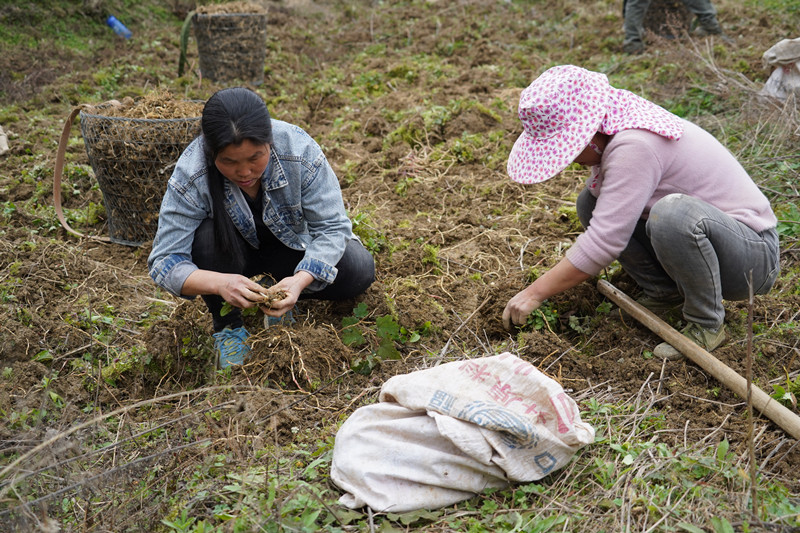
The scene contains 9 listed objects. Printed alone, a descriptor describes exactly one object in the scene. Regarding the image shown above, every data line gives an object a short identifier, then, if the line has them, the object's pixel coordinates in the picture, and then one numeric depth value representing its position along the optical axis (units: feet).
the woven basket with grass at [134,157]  11.62
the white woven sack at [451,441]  6.12
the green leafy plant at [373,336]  8.52
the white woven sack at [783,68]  13.66
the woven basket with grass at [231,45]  20.49
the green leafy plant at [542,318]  8.77
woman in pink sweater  7.34
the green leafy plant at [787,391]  7.12
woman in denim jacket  7.45
